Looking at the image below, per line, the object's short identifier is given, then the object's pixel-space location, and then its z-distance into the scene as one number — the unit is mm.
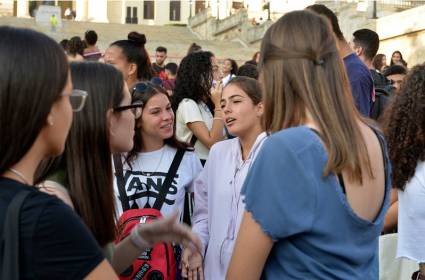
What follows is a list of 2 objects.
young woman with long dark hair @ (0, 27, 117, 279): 1898
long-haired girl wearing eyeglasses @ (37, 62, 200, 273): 2650
